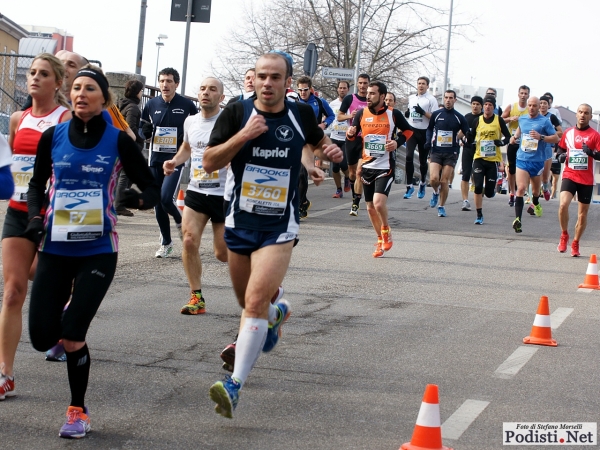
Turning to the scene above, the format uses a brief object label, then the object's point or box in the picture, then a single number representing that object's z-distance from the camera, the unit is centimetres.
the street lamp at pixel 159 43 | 5682
